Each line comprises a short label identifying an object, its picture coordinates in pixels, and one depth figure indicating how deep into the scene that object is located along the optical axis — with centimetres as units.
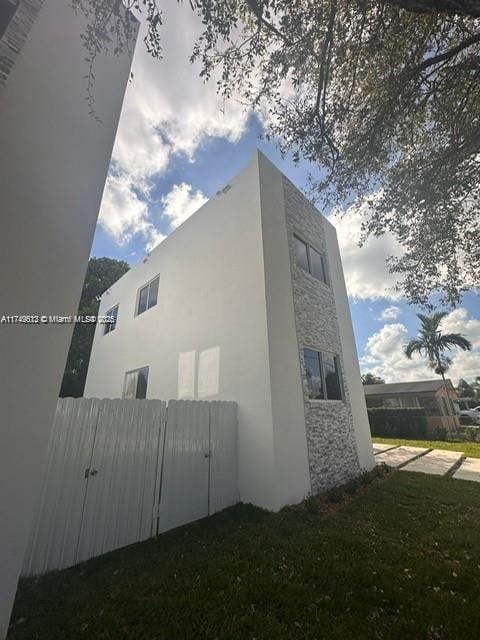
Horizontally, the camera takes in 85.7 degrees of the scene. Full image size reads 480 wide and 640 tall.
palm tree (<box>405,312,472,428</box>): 2078
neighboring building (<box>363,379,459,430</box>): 1807
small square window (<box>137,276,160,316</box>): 930
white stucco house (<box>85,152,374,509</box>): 503
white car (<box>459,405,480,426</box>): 2368
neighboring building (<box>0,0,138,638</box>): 206
